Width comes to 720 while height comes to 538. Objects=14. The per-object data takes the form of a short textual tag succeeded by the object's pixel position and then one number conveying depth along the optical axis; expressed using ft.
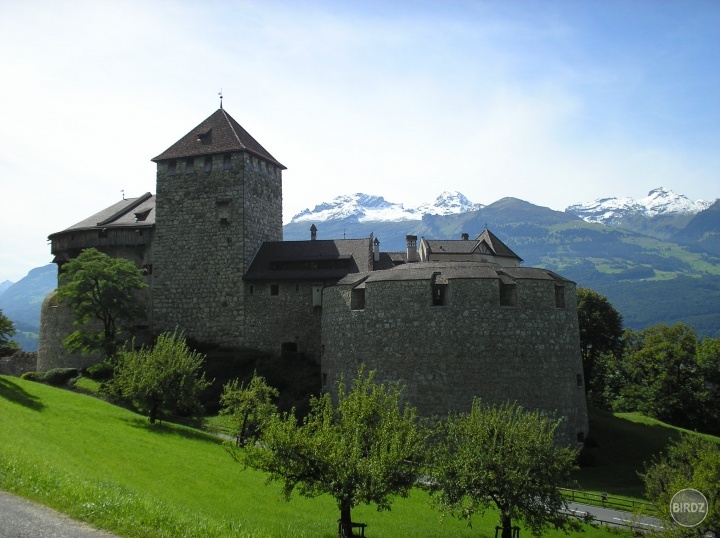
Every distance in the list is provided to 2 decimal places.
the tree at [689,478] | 70.64
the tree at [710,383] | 165.17
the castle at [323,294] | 118.21
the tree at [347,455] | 67.72
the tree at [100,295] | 138.51
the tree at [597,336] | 188.85
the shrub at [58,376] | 145.48
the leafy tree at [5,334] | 160.72
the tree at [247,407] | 105.81
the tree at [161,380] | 112.88
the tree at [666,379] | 166.30
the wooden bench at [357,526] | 70.70
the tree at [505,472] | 74.84
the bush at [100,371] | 138.92
